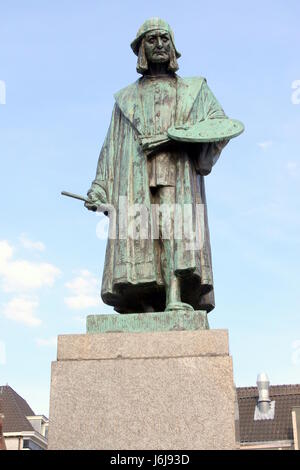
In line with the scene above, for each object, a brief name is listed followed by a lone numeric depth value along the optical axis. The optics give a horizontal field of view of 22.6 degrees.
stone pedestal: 6.71
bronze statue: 7.89
